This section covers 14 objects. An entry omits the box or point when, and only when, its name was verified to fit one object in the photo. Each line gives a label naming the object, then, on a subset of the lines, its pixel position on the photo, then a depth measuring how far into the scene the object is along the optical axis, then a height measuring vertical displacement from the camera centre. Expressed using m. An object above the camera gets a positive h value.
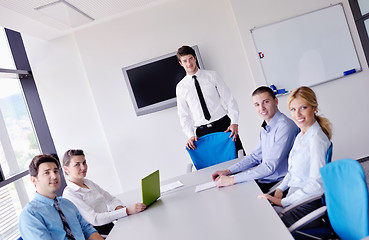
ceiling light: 4.35 +1.54
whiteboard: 5.41 +0.33
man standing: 4.33 +0.03
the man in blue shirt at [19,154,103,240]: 2.46 -0.37
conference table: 1.84 -0.60
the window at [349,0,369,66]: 5.30 +0.47
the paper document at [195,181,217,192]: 2.80 -0.56
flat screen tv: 5.53 +0.50
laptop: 2.70 -0.46
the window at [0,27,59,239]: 4.68 +0.40
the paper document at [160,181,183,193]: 3.16 -0.55
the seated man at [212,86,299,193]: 2.76 -0.48
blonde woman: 2.31 -0.48
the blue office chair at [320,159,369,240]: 1.75 -0.62
